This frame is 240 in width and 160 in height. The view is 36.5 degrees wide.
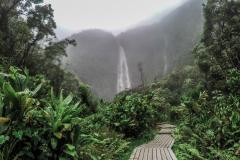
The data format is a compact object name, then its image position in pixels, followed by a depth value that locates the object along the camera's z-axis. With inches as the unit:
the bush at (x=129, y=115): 580.1
